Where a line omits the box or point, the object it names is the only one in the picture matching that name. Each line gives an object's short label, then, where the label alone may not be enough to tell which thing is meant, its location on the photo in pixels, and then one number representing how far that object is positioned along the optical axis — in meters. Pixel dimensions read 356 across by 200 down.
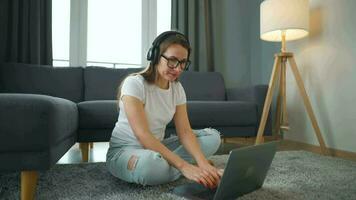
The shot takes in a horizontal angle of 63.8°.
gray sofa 0.88
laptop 0.82
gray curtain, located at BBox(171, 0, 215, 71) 2.93
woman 1.01
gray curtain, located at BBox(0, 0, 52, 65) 2.42
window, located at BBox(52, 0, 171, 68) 2.83
